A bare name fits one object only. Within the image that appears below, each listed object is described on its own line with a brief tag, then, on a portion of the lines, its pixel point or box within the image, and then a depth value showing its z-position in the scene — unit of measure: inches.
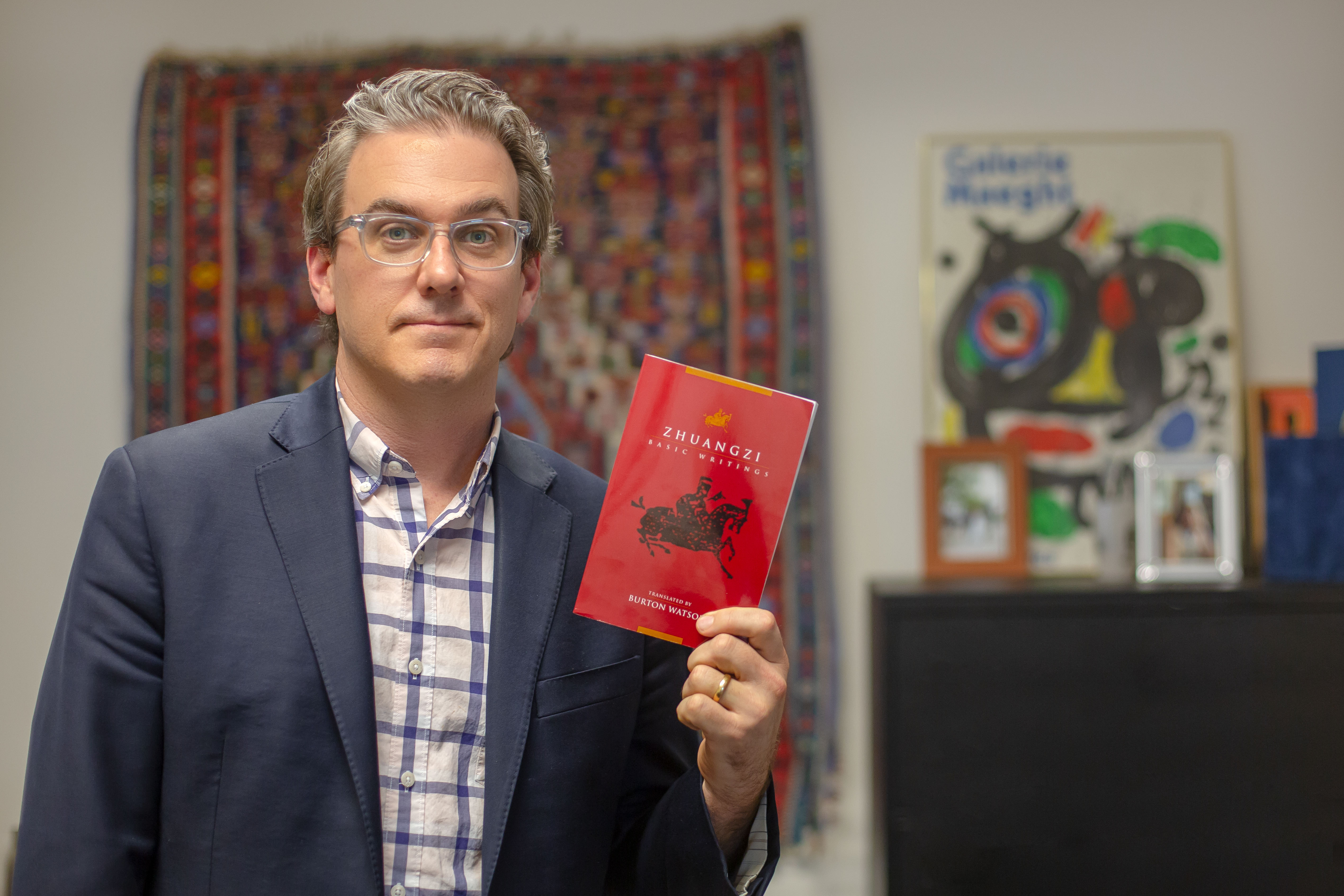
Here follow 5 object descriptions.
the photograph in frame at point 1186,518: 96.0
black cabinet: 84.9
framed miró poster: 101.4
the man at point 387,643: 42.6
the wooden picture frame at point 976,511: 97.7
